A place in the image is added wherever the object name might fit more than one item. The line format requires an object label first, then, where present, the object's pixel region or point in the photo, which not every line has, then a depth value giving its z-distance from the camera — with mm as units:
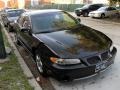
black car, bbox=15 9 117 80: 2277
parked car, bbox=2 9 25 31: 6792
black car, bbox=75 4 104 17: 13496
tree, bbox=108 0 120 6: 9887
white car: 11454
